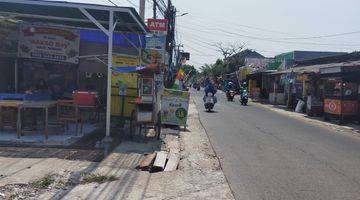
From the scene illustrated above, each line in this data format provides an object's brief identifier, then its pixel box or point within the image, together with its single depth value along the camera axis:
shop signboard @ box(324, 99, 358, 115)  24.81
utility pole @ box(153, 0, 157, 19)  29.43
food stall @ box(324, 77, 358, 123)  24.81
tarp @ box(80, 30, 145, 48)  19.12
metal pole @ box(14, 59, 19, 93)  18.80
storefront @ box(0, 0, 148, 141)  16.62
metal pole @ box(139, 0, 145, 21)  24.56
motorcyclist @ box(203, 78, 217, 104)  30.16
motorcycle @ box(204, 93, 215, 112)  29.72
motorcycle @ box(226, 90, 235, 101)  45.81
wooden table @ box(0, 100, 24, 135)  13.18
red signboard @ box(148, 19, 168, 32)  24.48
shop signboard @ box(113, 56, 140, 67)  17.53
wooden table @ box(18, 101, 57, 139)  13.20
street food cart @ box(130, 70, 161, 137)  14.91
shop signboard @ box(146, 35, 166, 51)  19.88
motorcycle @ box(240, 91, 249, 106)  39.47
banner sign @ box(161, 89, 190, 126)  18.56
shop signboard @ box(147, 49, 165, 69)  19.13
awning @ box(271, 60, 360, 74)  24.50
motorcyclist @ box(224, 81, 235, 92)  47.26
